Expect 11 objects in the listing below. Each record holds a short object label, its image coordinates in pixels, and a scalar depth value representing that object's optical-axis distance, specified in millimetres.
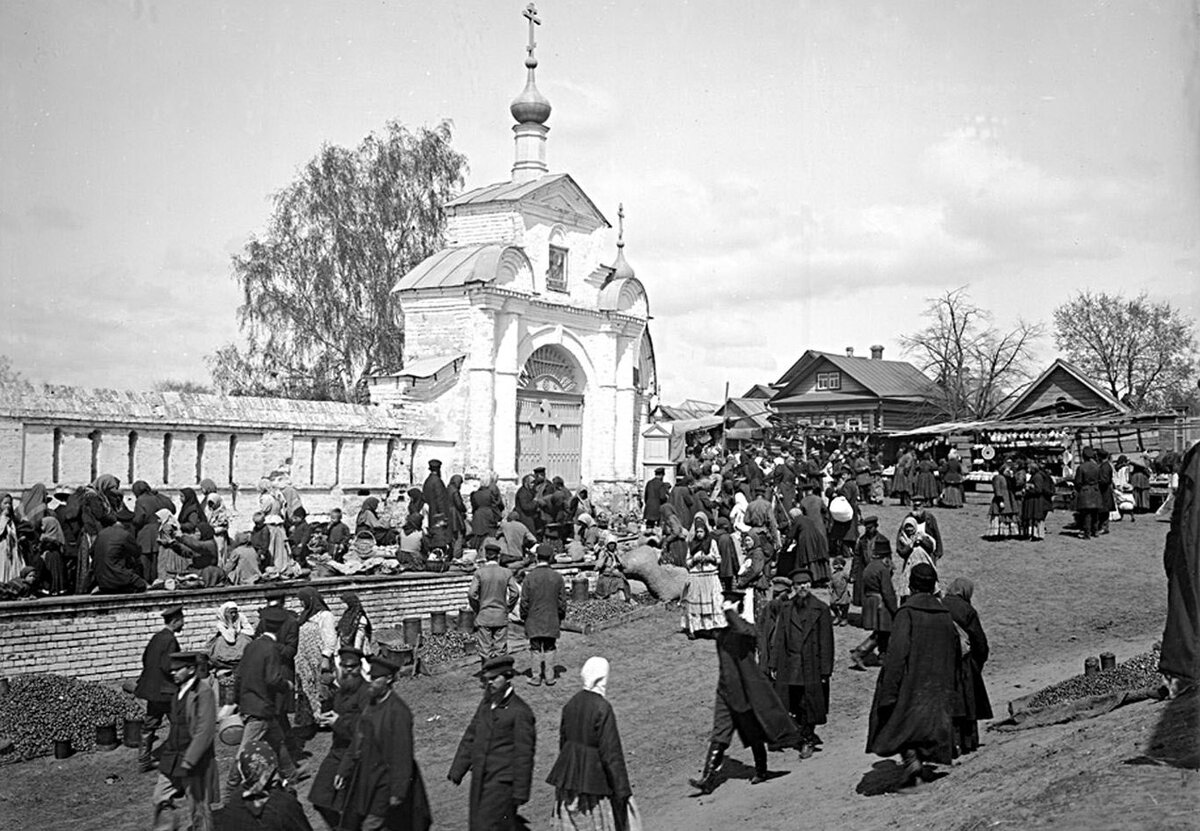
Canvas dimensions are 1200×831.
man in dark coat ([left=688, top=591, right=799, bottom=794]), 9047
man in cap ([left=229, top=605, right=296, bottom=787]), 9430
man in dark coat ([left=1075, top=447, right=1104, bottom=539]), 20844
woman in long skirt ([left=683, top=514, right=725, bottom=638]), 14695
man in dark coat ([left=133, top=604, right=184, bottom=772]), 10867
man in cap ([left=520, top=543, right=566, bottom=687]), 12891
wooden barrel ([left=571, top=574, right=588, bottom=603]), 16906
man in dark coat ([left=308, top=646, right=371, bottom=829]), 7809
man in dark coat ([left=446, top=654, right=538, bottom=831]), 7418
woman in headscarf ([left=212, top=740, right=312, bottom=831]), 6867
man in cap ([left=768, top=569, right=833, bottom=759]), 10039
